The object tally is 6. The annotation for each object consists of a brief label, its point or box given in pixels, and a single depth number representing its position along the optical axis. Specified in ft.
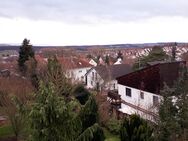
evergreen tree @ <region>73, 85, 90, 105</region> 117.19
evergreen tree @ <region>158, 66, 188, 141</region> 64.85
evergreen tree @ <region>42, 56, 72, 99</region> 90.58
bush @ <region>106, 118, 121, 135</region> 88.83
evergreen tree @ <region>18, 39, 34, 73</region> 183.01
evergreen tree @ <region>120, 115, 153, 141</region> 61.36
